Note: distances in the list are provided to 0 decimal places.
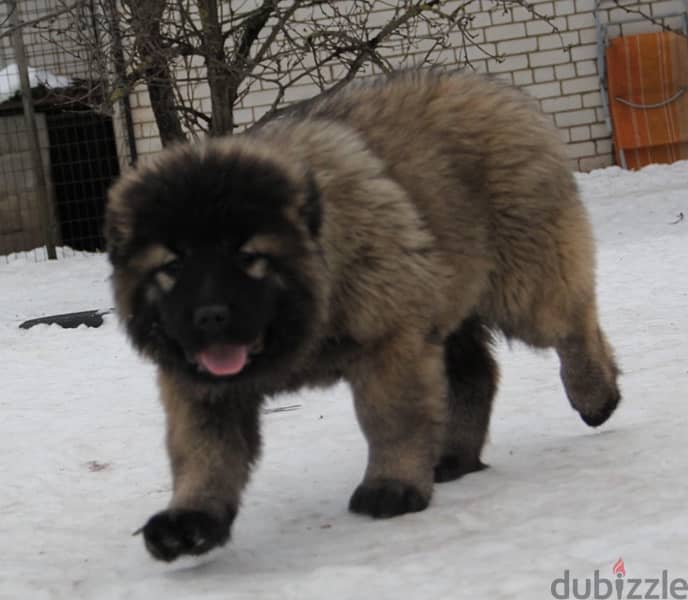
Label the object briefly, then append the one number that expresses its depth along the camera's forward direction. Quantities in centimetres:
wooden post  1364
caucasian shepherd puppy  341
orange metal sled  1520
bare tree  916
